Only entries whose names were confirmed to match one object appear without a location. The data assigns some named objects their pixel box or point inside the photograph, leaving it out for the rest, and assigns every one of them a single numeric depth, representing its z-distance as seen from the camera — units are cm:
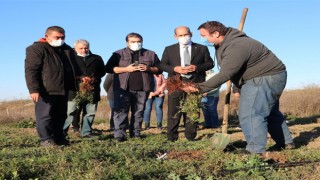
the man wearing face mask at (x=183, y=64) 757
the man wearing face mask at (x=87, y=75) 838
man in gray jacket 539
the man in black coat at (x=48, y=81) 673
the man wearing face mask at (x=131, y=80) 781
